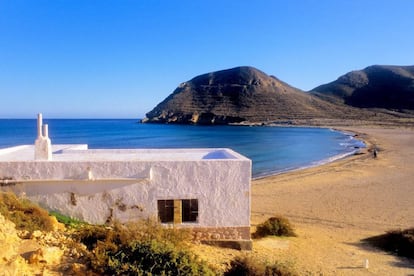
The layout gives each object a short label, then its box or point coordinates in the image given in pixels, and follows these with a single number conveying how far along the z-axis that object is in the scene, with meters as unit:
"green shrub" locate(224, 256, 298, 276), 7.81
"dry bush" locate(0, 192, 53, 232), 8.41
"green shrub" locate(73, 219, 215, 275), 6.54
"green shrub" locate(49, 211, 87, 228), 9.51
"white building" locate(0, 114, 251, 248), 9.65
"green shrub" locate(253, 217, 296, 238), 13.10
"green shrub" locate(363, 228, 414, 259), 11.59
